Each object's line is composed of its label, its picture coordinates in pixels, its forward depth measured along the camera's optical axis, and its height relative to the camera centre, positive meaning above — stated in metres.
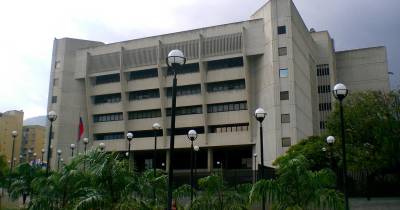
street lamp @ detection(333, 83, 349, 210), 16.33 +2.88
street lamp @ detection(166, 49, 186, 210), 11.11 +2.84
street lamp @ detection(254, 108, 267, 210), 17.94 +2.20
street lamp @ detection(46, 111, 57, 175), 22.77 +2.60
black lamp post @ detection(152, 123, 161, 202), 15.14 -0.53
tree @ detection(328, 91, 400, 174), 33.25 +3.01
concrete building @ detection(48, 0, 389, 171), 57.50 +12.34
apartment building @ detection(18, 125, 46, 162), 129.50 +8.27
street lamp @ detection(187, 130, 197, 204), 23.54 +1.75
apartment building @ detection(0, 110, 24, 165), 113.06 +9.60
